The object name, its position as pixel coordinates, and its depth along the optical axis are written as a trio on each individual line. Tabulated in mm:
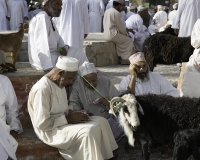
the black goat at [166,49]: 13927
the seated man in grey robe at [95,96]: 8686
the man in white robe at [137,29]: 19255
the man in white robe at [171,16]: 28369
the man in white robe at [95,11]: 25029
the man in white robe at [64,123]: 7620
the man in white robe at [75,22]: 14373
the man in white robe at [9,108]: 7992
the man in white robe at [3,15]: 22906
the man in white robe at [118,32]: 16641
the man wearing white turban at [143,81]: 8989
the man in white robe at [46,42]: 9999
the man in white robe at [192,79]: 9324
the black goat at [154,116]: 7211
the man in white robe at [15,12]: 23517
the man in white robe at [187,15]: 15005
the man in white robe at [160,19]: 28474
